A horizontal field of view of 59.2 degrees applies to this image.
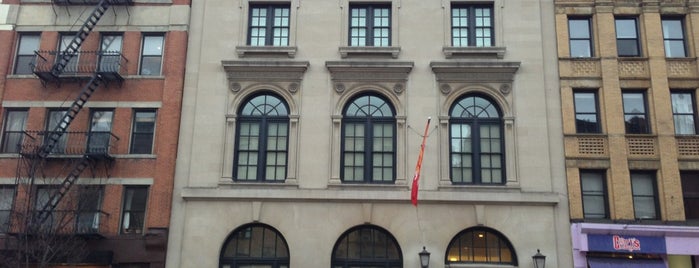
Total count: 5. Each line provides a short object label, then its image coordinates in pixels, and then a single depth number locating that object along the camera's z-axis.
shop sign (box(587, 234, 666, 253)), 21.20
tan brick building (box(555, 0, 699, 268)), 21.47
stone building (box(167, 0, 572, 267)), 22.33
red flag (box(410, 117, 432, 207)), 21.05
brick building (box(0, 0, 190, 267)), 22.23
